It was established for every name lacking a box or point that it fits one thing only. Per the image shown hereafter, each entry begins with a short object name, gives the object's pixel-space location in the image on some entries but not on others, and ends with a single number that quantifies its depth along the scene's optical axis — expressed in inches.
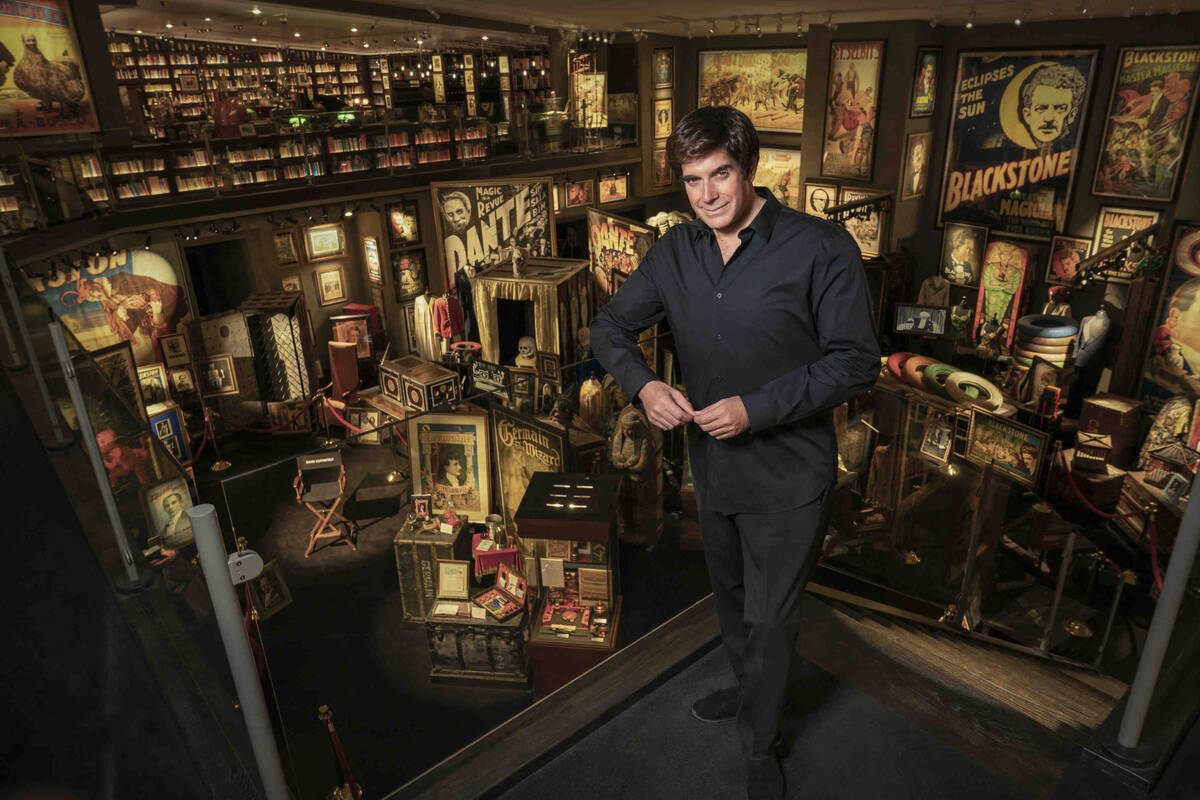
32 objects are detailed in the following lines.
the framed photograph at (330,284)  449.6
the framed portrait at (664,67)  561.0
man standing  58.9
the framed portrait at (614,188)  555.2
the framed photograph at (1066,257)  384.8
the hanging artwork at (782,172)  532.4
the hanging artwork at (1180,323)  333.7
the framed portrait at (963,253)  426.3
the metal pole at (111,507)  90.8
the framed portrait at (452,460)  183.6
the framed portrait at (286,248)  419.8
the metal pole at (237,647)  56.4
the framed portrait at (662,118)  571.8
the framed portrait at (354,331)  421.7
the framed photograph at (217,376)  365.1
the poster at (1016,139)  380.5
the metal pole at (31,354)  116.9
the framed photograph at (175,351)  354.0
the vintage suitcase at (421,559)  183.9
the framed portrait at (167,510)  80.2
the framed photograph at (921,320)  295.9
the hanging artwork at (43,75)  281.3
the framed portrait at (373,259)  449.4
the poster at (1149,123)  338.3
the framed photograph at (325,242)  434.0
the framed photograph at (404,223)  446.6
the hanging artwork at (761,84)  521.7
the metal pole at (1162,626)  55.1
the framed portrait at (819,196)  466.9
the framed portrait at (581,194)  532.4
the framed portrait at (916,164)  427.8
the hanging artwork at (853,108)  426.0
